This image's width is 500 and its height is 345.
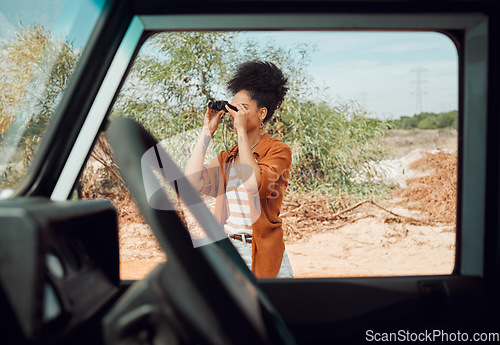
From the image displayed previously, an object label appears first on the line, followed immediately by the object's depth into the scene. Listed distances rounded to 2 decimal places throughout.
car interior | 0.66
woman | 1.76
